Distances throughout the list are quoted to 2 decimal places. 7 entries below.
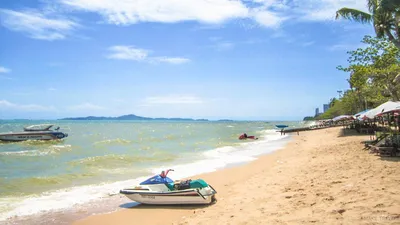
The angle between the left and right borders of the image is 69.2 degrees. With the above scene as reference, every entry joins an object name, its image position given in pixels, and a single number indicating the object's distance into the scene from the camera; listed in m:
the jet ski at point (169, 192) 10.05
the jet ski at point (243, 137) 44.66
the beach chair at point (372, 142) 17.14
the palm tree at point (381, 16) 13.90
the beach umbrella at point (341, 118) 31.59
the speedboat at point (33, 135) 42.56
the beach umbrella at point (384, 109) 15.46
